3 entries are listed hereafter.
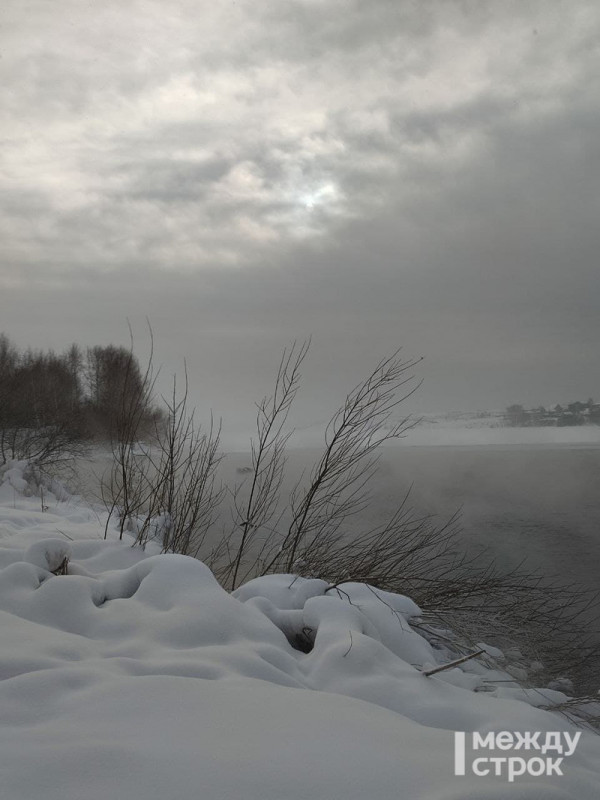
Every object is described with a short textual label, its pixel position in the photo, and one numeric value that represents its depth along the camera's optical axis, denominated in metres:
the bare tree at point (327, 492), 3.79
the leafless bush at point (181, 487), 3.81
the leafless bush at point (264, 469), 3.83
